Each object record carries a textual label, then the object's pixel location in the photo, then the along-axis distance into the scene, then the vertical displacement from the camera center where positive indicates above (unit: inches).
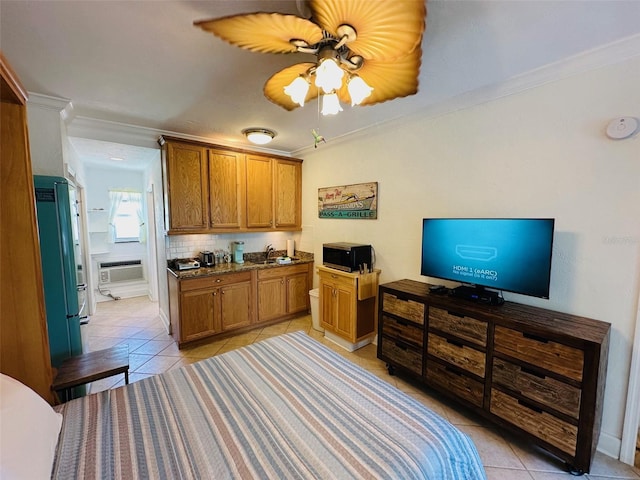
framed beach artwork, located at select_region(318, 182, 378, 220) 124.1 +9.3
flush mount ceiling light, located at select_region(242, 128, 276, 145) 116.0 +37.1
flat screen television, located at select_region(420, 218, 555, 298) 71.2 -9.7
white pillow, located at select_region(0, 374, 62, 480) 31.9 -29.1
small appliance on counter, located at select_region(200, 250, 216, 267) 140.9 -21.2
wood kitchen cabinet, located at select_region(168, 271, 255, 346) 120.7 -41.2
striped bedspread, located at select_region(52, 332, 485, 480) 38.5 -35.6
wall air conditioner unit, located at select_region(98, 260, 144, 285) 195.9 -40.1
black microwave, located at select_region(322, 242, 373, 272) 117.9 -16.8
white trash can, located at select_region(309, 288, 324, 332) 141.4 -47.6
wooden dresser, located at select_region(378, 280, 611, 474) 60.0 -38.1
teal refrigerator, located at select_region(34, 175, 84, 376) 73.7 -12.5
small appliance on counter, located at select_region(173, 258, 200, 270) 130.9 -22.5
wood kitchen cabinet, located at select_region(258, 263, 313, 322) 145.2 -40.8
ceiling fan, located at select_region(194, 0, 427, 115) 38.4 +29.7
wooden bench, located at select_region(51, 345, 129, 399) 66.7 -40.5
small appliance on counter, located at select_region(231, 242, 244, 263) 151.9 -18.5
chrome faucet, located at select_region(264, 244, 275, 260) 169.2 -20.2
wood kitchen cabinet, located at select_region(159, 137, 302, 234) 123.9 +15.7
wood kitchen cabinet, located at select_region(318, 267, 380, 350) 117.0 -39.2
